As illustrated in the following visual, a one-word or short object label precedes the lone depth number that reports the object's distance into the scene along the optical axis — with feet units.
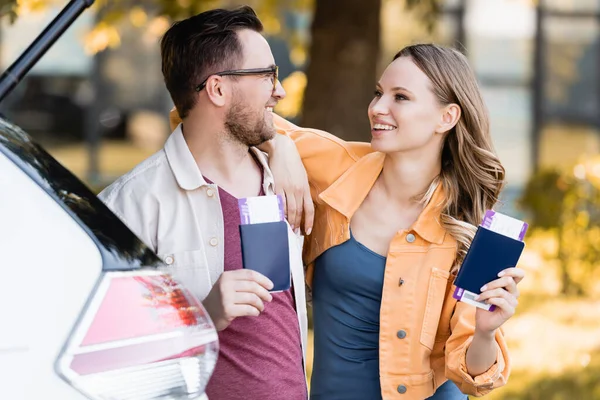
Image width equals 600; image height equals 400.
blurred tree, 23.93
